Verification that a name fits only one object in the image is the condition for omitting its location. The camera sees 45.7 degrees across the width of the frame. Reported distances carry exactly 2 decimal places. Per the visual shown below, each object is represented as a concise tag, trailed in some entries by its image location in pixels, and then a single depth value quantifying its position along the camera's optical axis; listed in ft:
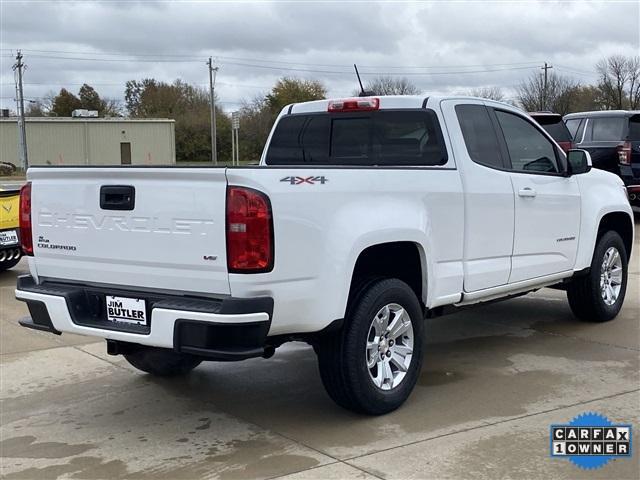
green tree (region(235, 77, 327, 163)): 191.11
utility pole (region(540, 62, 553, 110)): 186.60
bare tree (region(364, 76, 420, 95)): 170.40
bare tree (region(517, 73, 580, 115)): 183.83
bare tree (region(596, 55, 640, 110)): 181.98
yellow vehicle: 31.42
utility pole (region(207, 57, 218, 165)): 163.39
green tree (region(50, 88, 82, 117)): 272.10
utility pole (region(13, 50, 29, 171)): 169.48
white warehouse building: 192.75
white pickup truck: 12.75
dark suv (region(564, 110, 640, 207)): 45.03
